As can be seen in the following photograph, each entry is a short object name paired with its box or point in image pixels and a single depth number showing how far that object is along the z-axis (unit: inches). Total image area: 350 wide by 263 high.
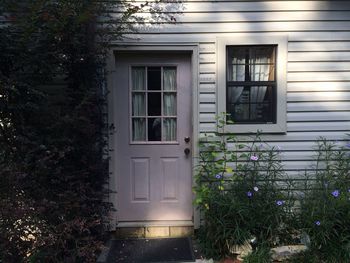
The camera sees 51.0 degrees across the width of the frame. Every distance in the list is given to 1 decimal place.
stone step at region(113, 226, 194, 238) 181.2
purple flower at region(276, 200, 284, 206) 157.6
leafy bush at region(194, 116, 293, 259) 153.6
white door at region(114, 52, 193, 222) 182.1
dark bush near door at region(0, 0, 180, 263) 134.3
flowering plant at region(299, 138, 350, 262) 147.6
